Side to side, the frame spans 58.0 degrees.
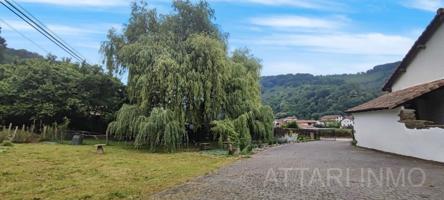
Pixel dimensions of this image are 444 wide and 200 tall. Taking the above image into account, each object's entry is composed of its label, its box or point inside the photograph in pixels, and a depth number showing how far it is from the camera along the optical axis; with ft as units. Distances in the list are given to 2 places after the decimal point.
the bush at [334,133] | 141.49
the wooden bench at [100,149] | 58.13
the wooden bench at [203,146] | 67.38
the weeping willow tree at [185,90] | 63.67
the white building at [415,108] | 46.42
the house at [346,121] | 269.85
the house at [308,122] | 223.84
